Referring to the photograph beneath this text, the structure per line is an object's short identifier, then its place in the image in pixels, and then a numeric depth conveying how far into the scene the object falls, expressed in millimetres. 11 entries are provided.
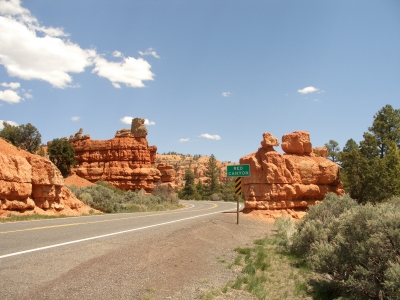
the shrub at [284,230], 13992
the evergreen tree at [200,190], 77375
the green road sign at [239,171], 18859
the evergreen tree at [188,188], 78862
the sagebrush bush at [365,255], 6754
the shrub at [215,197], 70562
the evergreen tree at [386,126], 38844
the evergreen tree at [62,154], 47531
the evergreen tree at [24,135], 45447
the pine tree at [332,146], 58109
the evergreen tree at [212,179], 82406
